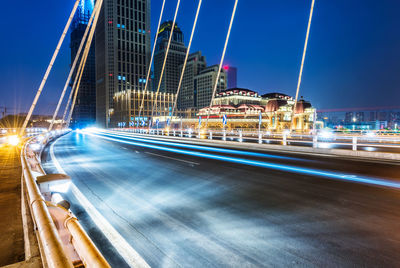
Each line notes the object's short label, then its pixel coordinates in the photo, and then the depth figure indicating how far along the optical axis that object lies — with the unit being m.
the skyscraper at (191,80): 187.75
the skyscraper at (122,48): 144.00
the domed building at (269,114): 88.94
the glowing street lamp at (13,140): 19.57
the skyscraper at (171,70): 190.18
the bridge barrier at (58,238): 1.64
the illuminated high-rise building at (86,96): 186.91
